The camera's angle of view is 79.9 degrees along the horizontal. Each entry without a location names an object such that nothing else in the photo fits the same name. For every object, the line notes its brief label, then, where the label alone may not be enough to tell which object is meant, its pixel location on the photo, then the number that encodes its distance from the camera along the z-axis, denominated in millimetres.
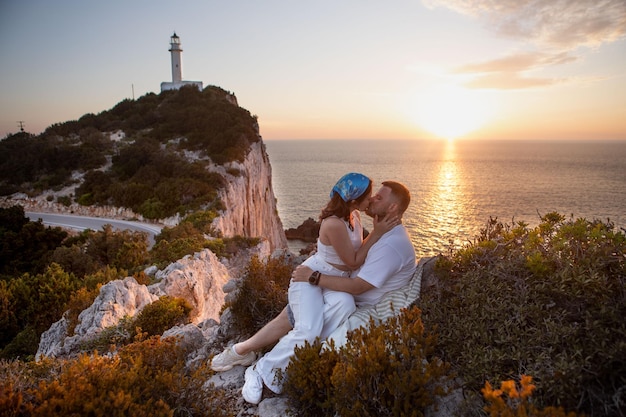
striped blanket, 4102
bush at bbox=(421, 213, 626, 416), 2787
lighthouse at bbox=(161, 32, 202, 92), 59688
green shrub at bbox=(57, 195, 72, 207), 28703
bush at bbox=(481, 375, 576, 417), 2246
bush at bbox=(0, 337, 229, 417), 3170
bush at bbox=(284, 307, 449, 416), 3119
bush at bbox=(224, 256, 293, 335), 5754
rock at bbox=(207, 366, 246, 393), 4605
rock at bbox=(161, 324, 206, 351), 6012
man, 4148
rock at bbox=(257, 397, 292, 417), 3906
